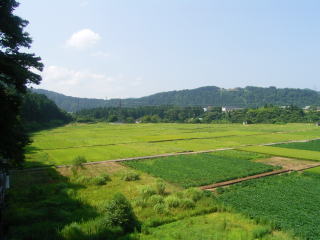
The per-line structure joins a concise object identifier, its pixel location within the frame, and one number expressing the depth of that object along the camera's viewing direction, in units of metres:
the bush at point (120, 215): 15.38
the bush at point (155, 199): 19.45
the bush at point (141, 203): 19.13
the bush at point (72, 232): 14.01
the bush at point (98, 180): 25.31
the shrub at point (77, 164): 31.52
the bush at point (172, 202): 18.81
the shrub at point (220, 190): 22.45
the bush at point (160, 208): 17.77
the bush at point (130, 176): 26.94
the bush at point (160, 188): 21.98
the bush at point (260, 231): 14.32
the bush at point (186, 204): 18.69
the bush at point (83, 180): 25.73
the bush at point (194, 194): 20.42
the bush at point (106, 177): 26.81
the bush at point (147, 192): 21.17
